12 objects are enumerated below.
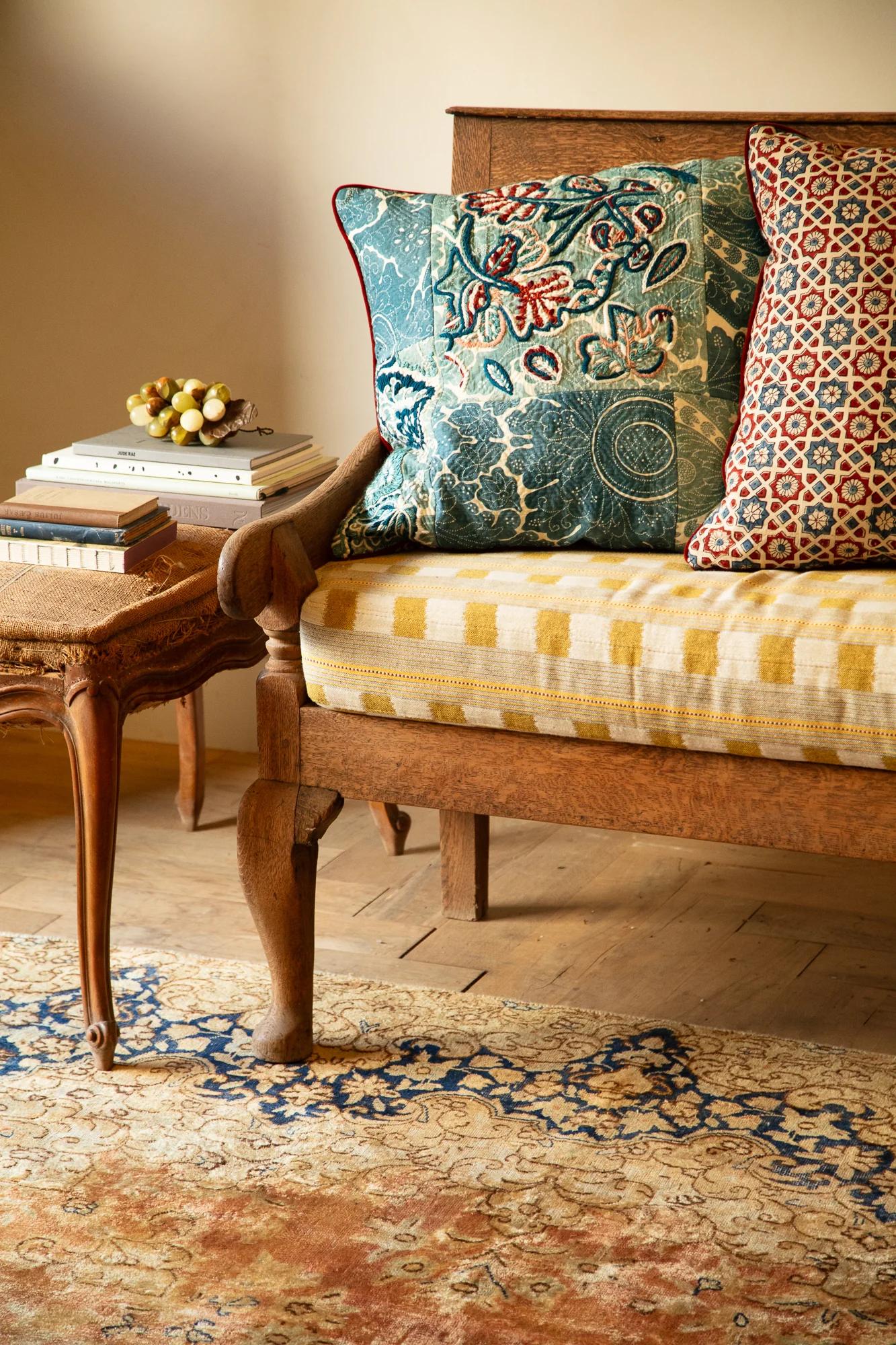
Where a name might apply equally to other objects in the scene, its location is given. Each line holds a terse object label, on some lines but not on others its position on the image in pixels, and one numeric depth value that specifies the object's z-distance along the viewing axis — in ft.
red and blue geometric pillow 11.12
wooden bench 10.70
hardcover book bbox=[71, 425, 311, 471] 12.59
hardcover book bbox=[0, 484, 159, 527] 11.78
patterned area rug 10.01
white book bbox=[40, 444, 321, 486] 12.53
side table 11.26
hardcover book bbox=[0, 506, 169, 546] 11.77
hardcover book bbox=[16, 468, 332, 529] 12.49
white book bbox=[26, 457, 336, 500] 12.52
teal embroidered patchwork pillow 11.43
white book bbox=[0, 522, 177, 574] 11.79
